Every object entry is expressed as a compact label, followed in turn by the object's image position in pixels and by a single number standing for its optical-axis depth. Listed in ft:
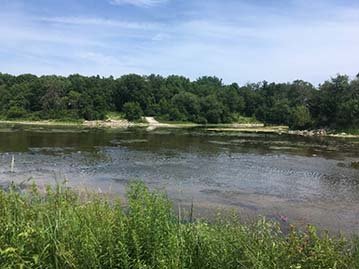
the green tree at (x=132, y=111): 370.32
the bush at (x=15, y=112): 363.35
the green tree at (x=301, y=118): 291.17
